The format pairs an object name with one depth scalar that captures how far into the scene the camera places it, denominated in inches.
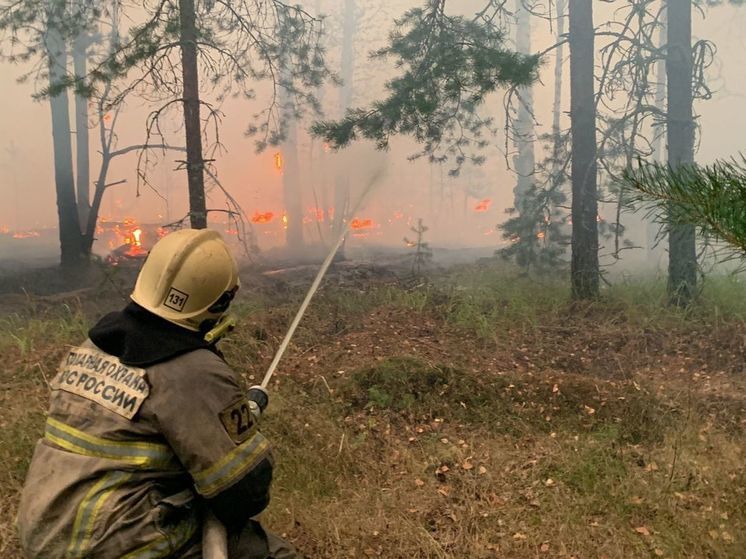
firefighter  64.0
